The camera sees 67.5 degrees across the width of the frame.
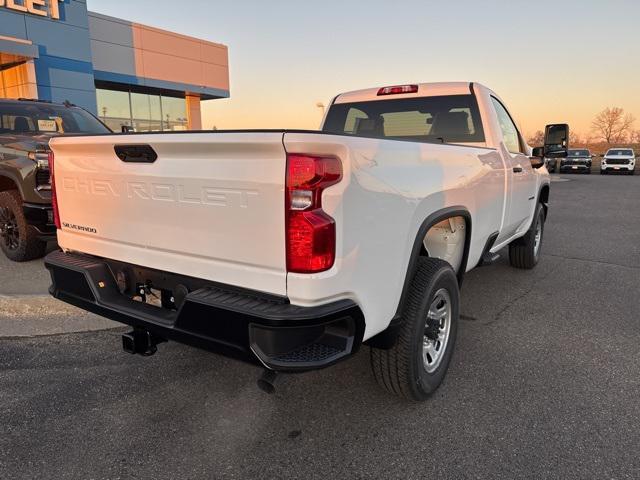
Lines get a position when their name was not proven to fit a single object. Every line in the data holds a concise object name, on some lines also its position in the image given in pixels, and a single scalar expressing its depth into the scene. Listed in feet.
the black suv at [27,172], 16.19
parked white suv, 98.07
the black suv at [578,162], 104.53
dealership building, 50.75
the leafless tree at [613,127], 278.87
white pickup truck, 6.46
